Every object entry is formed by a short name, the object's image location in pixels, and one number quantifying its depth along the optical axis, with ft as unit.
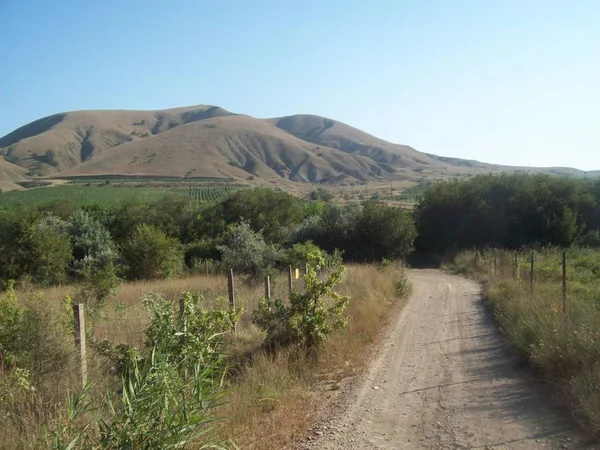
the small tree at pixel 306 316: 28.50
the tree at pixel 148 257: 88.69
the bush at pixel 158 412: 12.19
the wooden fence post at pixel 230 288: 37.43
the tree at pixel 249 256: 79.25
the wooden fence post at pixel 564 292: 29.68
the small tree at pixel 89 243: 91.97
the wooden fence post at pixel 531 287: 38.75
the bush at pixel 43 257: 86.99
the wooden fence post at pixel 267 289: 40.24
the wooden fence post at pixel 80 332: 20.27
